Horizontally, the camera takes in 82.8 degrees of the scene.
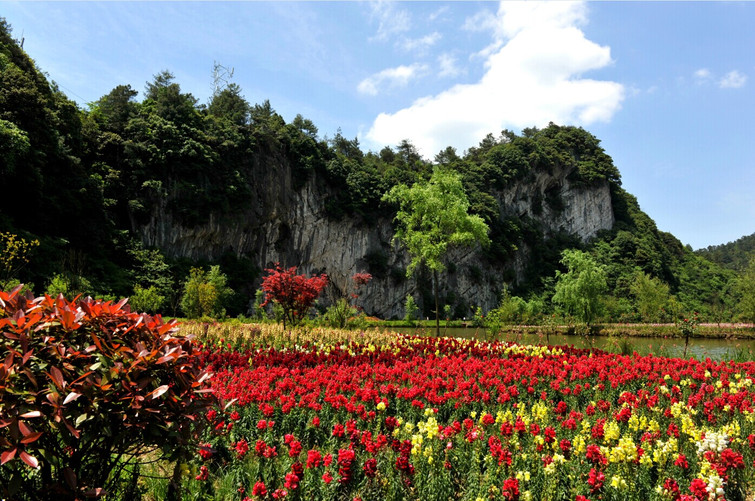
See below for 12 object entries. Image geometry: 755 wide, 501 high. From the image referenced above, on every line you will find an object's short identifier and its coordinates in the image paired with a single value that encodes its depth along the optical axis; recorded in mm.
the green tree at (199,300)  22844
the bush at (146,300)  21172
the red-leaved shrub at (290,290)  15023
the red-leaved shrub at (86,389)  2135
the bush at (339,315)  16531
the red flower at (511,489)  2701
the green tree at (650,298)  40528
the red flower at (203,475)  3195
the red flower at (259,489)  2898
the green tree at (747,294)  34156
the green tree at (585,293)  36031
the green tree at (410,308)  38281
